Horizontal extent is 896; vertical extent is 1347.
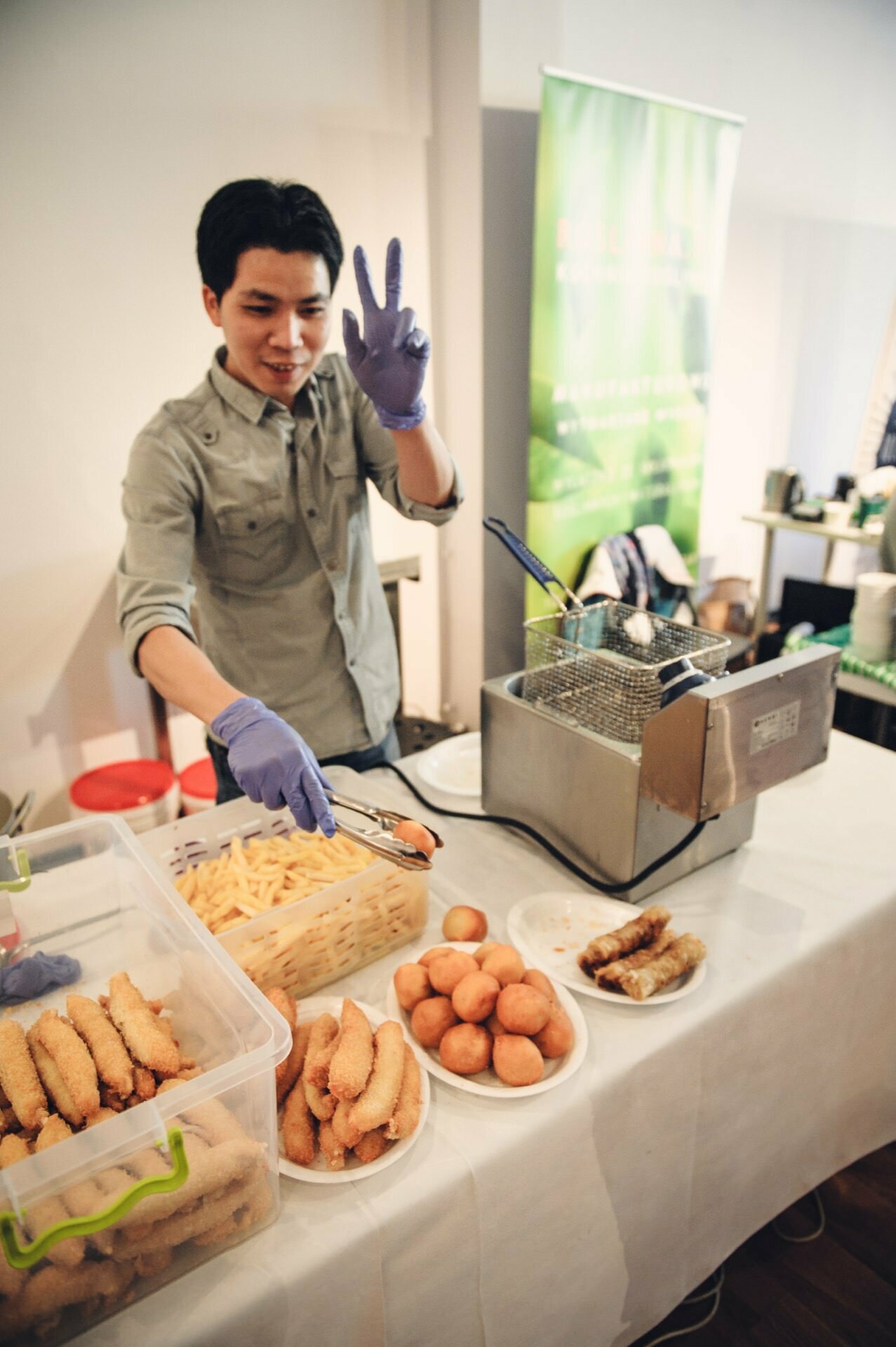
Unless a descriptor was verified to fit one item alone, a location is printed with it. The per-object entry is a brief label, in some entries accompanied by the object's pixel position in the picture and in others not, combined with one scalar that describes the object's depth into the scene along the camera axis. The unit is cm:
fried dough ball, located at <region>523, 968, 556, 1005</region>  112
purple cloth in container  107
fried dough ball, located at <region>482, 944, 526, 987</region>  110
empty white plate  181
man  150
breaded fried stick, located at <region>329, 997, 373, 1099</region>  94
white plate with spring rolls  122
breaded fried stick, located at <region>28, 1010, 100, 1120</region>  84
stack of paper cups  319
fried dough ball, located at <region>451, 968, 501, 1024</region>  106
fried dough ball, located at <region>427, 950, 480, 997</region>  111
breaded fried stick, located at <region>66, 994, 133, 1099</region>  87
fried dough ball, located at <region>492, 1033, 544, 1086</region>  102
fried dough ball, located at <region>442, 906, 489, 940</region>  127
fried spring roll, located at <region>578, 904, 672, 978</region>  122
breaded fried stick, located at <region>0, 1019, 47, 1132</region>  84
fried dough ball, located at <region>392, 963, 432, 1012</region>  112
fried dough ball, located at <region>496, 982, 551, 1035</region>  104
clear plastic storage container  71
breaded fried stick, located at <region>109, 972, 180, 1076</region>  89
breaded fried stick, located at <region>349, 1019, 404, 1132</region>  92
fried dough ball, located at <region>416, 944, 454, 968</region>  115
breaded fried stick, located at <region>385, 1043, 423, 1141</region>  94
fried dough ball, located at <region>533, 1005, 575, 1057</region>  106
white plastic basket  112
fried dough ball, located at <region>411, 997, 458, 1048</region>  108
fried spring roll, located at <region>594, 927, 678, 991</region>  118
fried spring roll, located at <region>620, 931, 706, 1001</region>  115
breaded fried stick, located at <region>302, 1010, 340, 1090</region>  98
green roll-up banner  306
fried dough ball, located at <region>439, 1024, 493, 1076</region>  104
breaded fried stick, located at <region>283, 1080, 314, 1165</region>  94
